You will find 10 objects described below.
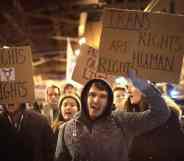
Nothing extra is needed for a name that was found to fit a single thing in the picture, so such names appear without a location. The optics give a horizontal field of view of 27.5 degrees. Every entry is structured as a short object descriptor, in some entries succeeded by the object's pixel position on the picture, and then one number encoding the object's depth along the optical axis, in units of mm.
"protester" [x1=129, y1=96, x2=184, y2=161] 3518
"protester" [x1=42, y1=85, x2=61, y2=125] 4789
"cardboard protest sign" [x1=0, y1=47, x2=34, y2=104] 3675
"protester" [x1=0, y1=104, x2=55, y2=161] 3583
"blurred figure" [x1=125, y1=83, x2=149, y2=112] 3392
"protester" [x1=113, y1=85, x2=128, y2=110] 4433
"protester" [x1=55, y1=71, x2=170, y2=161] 2926
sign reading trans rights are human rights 3197
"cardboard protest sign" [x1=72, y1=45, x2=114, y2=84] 3975
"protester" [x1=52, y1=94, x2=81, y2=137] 4120
